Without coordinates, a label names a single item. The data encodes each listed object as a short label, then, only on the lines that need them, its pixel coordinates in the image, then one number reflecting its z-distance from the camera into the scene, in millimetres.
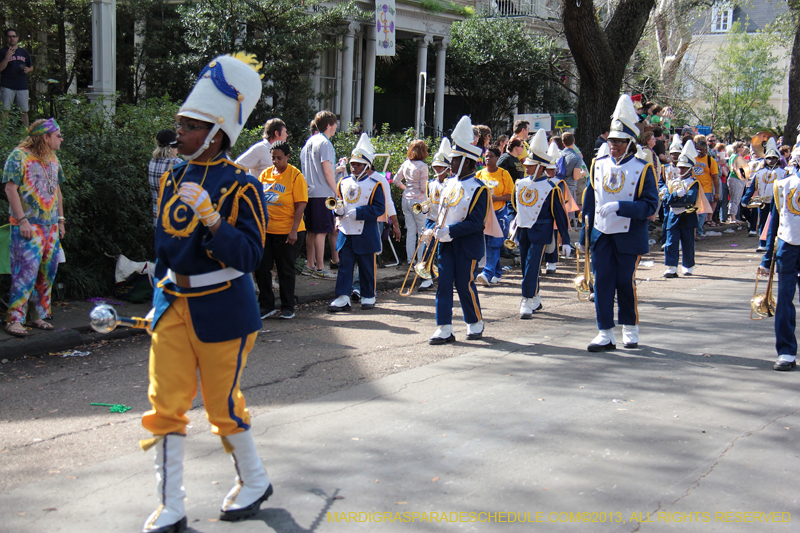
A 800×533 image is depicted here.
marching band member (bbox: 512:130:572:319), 8891
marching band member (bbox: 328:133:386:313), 8828
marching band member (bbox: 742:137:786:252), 15742
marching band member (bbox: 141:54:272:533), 3463
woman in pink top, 11203
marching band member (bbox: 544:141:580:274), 9312
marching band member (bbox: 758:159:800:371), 6453
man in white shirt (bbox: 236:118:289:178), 8625
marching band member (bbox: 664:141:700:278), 12047
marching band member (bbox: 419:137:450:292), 8070
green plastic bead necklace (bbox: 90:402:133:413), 5355
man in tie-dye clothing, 6914
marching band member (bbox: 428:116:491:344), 7141
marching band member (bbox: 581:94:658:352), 7023
